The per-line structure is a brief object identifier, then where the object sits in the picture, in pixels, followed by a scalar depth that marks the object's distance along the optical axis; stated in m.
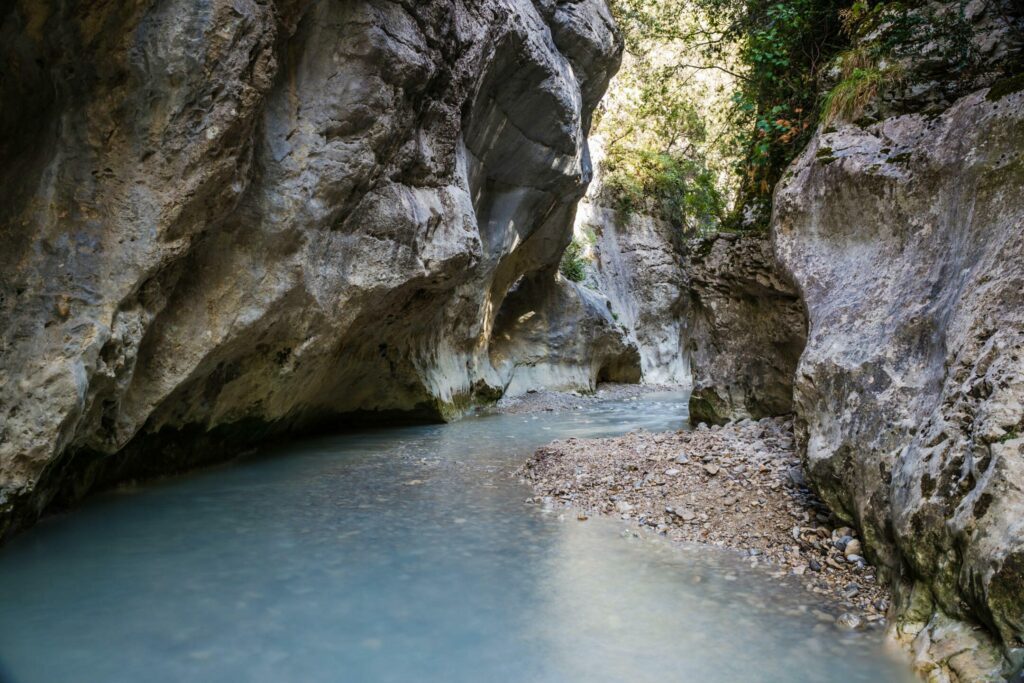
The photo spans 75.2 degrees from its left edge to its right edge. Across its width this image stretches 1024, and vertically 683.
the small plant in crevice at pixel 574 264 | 21.92
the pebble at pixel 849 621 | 3.79
